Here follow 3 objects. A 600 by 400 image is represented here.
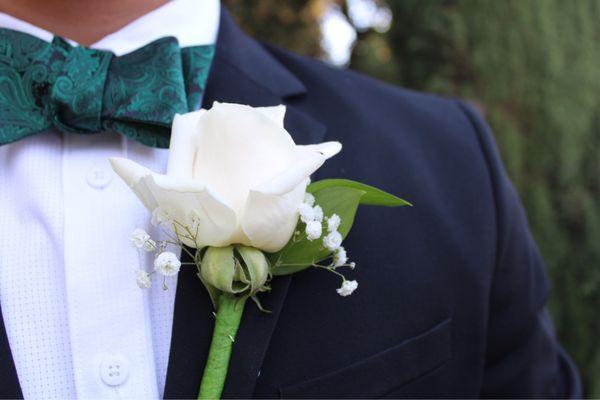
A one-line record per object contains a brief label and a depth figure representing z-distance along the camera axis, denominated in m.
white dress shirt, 0.45
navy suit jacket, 0.47
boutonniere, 0.40
